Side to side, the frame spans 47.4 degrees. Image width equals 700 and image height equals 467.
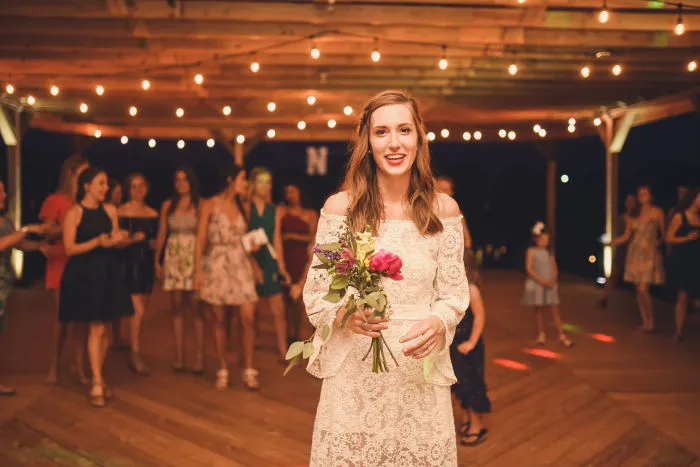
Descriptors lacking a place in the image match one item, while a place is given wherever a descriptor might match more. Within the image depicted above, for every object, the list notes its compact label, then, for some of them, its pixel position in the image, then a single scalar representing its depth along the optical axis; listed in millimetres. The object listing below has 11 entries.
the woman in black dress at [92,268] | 5246
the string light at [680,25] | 6176
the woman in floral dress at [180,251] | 6168
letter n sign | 20123
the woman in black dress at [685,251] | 7684
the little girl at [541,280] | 7398
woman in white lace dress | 2098
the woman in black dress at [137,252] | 6297
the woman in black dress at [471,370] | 4457
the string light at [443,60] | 7377
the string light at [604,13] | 5992
